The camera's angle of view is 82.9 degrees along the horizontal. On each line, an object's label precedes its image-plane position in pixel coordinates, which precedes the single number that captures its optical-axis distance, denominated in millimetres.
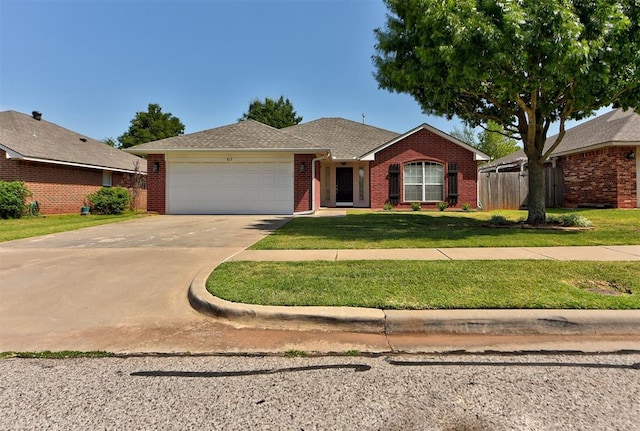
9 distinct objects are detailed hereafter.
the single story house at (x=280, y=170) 16500
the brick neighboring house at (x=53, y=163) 16312
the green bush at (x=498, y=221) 11195
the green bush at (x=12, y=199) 14875
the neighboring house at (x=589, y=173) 15859
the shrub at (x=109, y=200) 17703
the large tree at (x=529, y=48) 7500
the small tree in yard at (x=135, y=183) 21225
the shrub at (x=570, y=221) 10453
